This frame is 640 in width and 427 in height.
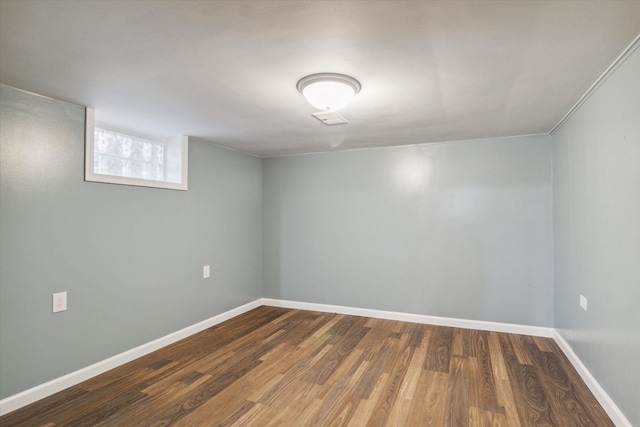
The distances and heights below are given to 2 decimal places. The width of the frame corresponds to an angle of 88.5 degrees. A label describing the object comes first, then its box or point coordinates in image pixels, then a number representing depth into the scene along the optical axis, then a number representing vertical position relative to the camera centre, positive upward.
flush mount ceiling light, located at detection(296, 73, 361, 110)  1.96 +0.81
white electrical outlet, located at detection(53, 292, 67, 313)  2.33 -0.60
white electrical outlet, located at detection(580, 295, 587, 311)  2.39 -0.62
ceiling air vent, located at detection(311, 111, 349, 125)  2.66 +0.86
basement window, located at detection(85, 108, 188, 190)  2.57 +0.56
